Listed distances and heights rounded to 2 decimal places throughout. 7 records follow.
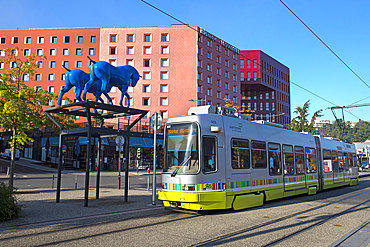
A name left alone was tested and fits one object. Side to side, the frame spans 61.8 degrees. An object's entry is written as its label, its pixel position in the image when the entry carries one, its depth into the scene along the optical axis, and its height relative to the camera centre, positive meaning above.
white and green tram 9.47 +0.04
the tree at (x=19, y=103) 13.91 +2.70
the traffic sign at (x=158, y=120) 12.83 +1.78
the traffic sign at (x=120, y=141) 18.10 +1.27
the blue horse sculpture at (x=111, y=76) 12.02 +3.49
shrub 8.34 -1.15
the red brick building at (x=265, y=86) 72.50 +18.98
